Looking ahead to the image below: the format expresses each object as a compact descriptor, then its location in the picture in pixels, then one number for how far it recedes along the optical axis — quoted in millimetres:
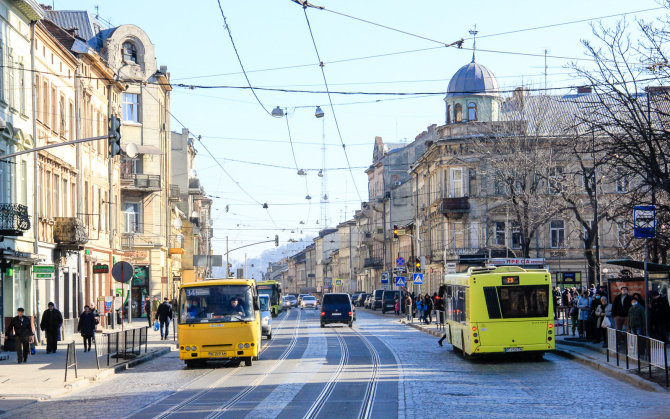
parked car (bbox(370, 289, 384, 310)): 86688
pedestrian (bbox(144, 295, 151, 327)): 55809
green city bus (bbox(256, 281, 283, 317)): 75938
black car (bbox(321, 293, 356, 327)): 56688
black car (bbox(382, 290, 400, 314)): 80188
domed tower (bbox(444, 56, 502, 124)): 77750
